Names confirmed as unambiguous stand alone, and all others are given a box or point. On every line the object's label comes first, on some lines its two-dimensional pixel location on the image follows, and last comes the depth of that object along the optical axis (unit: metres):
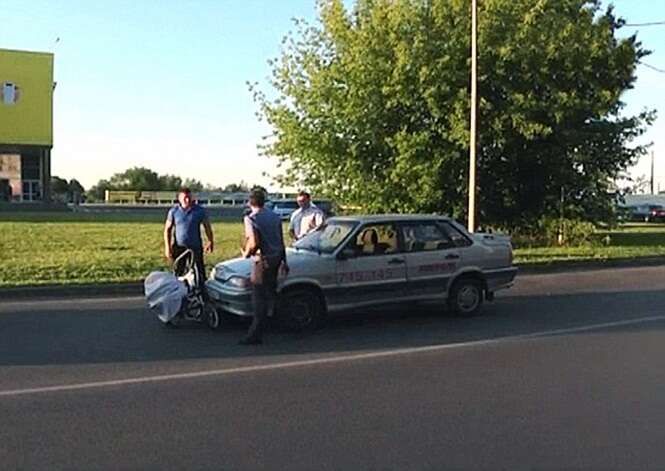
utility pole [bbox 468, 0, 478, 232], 18.48
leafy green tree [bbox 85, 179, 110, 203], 99.06
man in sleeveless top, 9.01
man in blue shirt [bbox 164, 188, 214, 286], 10.52
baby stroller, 9.94
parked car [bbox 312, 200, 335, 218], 23.28
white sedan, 9.80
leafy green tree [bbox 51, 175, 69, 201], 85.44
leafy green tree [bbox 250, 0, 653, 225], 21.42
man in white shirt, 13.11
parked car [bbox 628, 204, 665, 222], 54.34
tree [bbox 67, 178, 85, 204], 77.95
